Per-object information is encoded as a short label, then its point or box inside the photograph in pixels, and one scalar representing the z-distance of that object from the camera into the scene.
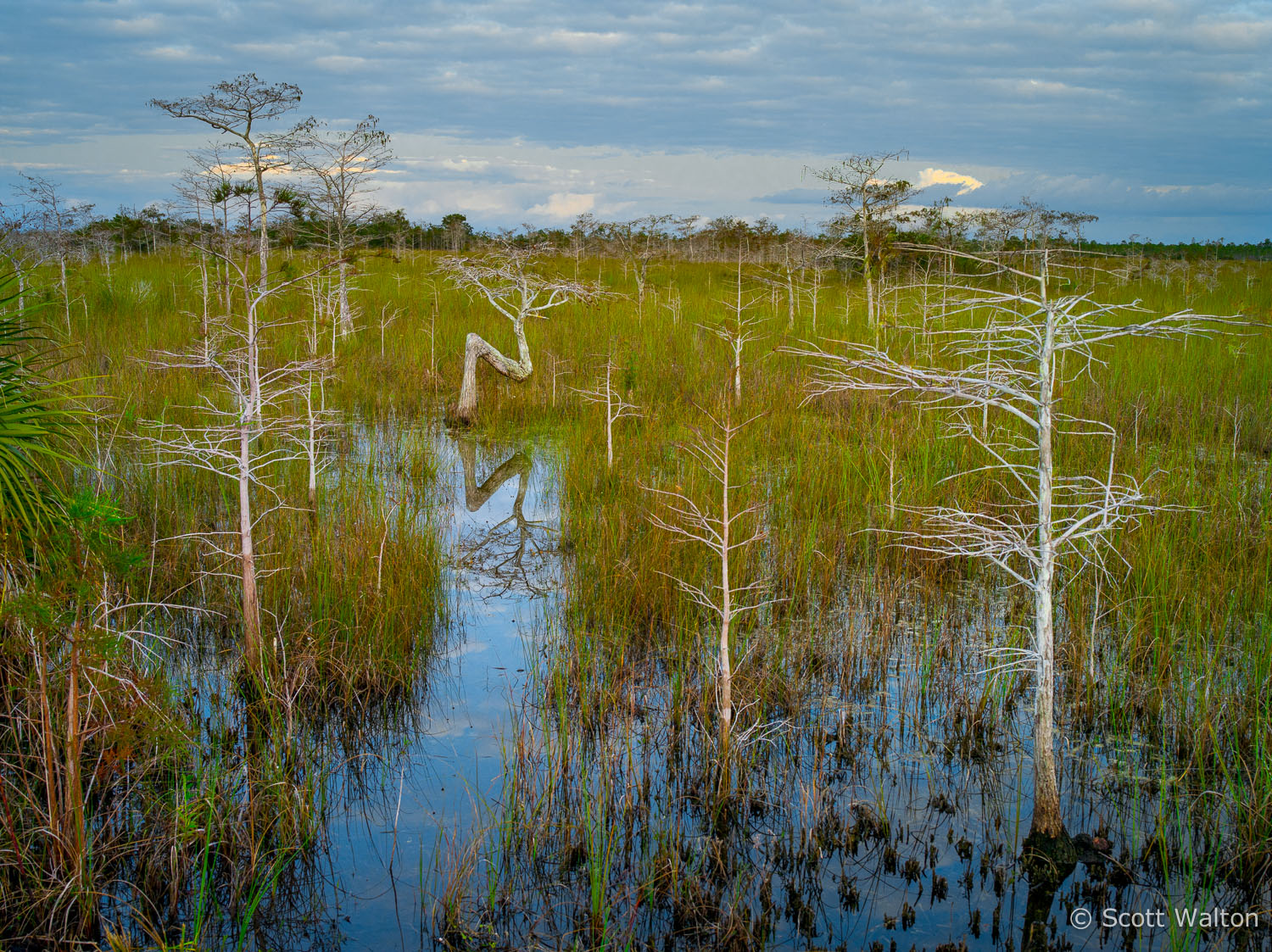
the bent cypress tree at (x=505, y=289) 11.02
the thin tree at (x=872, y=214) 15.06
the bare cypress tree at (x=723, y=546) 3.60
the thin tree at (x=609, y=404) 7.81
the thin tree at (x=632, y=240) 20.81
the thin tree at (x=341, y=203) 13.86
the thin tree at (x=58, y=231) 14.12
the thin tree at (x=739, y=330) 8.10
